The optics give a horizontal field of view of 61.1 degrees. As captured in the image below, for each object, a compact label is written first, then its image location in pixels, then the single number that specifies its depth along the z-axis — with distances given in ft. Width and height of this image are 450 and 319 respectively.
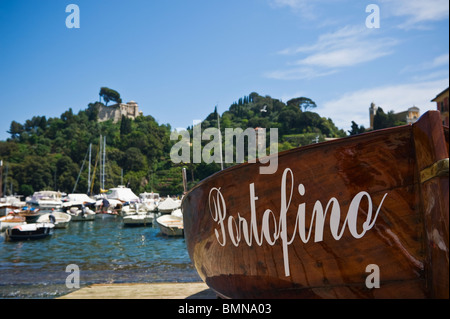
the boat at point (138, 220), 109.19
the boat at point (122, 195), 184.65
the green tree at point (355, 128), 213.17
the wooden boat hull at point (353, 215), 9.80
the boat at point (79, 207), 134.72
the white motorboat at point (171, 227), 81.97
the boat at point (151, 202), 165.89
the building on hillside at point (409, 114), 257.50
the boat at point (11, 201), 153.91
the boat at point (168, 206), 151.73
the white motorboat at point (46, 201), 176.04
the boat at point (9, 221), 93.01
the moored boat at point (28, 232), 75.77
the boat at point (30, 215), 123.75
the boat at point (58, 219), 101.87
